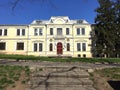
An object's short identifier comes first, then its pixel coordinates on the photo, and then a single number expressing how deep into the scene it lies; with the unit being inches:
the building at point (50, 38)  750.5
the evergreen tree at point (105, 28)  661.3
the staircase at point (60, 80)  182.7
